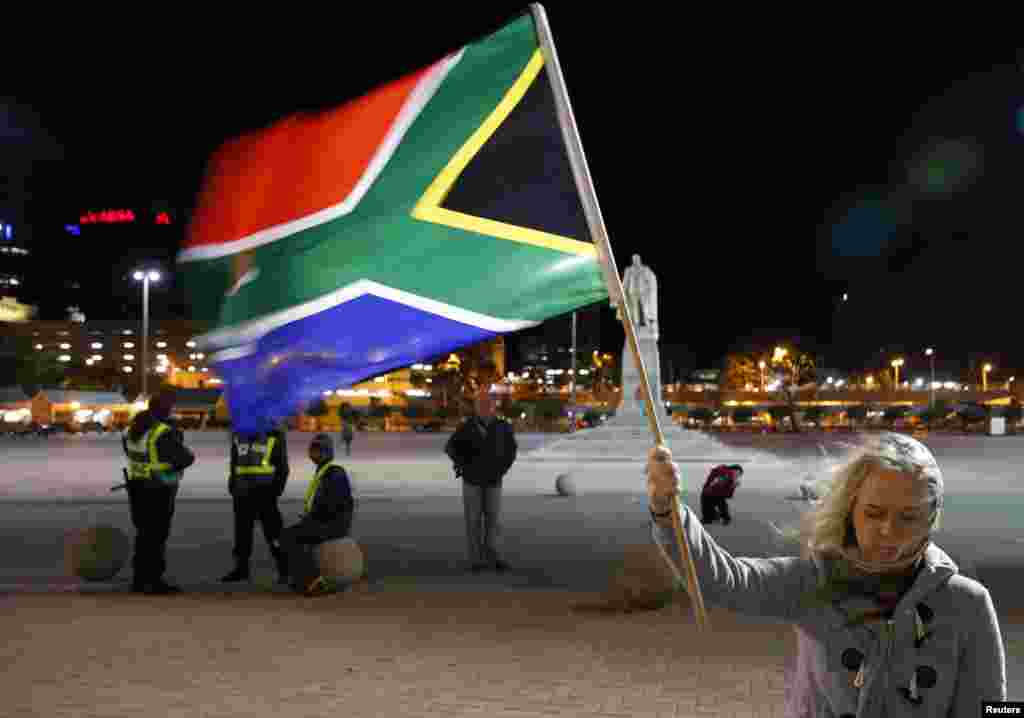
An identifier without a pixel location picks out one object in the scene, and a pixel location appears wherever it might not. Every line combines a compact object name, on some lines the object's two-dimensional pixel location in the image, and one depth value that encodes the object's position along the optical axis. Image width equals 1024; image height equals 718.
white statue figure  43.50
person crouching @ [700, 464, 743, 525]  18.03
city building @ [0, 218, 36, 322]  185.88
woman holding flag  2.47
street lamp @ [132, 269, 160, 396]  46.26
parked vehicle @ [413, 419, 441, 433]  78.94
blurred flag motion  5.38
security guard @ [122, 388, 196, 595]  11.26
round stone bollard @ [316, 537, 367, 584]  11.10
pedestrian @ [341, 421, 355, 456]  38.34
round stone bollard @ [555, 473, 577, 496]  24.06
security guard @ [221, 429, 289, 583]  12.09
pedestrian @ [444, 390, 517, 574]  13.14
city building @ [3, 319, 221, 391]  157.62
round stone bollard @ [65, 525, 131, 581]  11.70
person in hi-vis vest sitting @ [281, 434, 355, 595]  11.10
